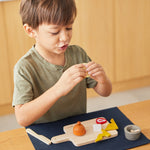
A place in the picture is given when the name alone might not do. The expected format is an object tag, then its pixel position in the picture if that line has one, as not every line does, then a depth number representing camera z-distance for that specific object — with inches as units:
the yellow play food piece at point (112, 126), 50.2
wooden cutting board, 47.8
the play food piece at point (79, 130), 48.9
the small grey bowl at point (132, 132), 47.7
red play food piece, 51.7
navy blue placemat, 47.1
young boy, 50.9
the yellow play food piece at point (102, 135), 48.1
